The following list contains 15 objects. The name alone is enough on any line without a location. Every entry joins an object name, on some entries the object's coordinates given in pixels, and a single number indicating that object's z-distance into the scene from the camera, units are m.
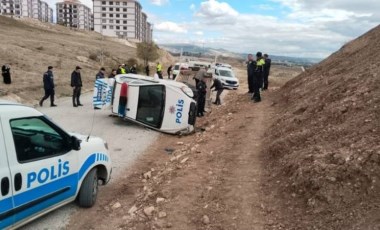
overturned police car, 13.91
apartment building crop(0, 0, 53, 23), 140.50
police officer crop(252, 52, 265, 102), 16.59
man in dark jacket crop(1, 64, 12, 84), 22.61
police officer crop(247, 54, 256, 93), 19.04
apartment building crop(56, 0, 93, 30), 163.88
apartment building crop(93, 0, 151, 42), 130.00
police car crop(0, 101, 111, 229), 4.96
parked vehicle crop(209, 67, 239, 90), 31.14
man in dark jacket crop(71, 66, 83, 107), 18.83
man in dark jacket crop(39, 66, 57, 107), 18.06
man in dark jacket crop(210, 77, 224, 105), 21.03
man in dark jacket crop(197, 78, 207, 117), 17.28
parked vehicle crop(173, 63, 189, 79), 22.52
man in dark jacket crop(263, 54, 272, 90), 20.17
